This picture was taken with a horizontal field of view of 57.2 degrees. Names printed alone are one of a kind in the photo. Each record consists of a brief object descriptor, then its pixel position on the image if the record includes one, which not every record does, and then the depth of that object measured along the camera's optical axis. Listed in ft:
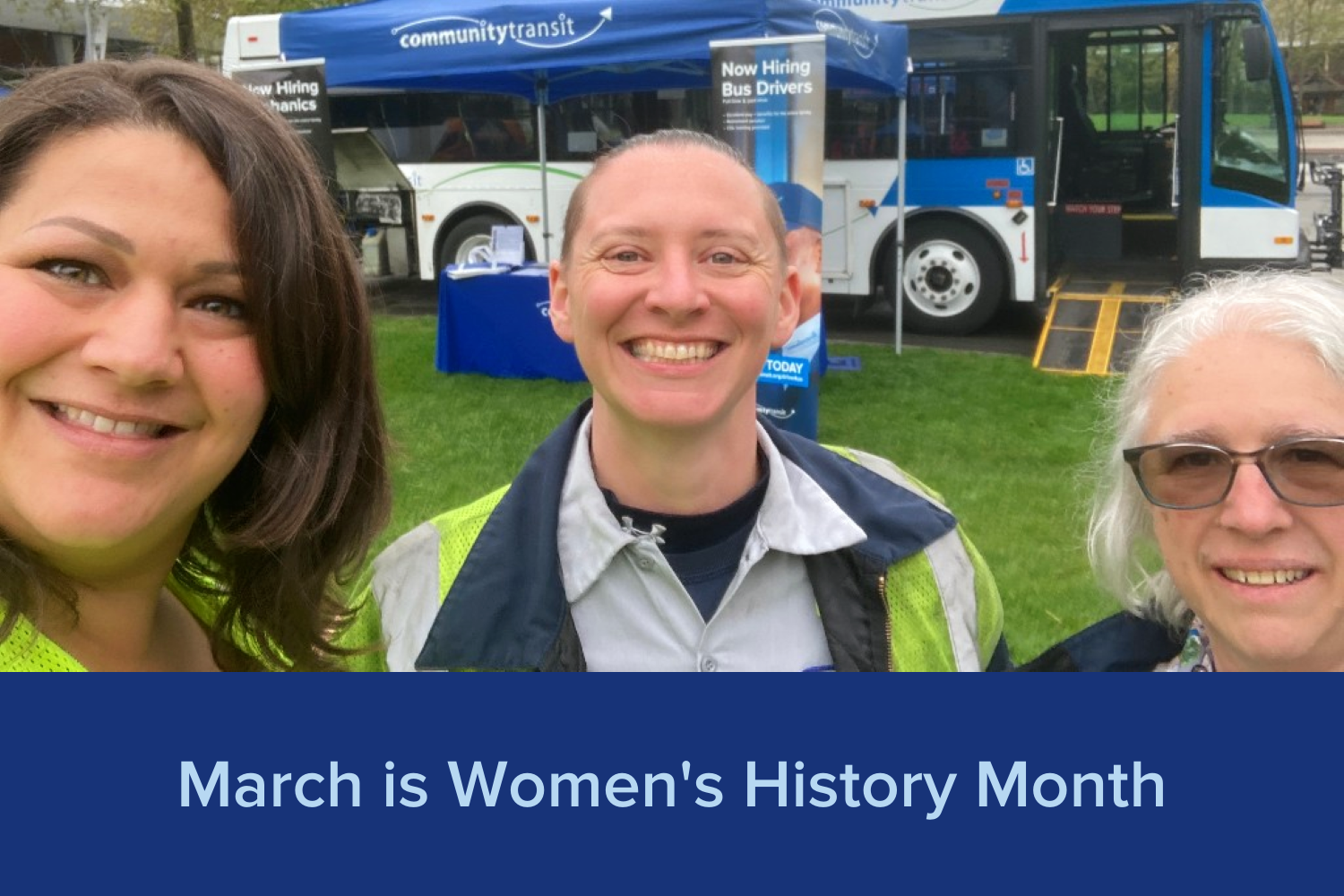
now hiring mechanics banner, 26.61
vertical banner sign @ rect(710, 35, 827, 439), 21.15
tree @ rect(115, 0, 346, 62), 53.52
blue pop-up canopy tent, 23.38
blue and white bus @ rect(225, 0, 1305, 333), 32.63
